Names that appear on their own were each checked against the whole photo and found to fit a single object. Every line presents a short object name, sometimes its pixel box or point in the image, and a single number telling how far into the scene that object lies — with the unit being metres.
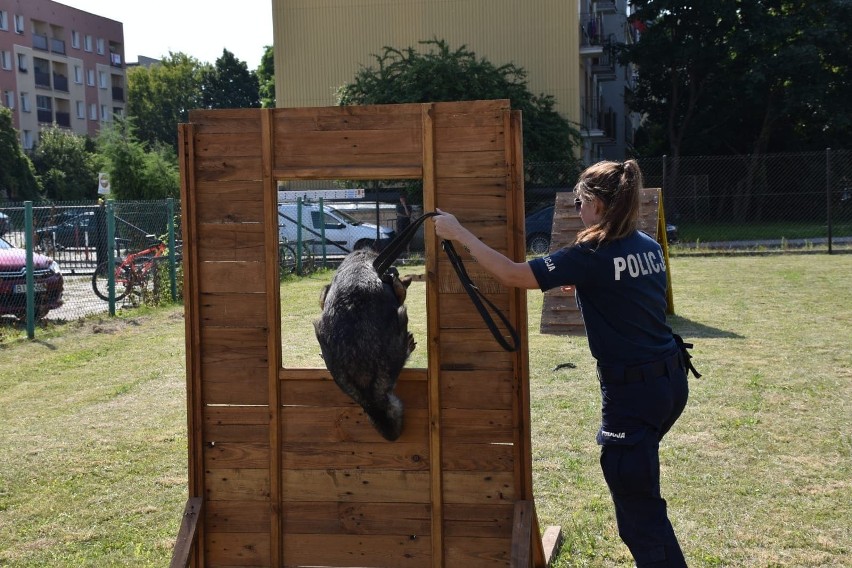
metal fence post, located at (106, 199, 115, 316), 14.01
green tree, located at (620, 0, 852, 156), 33.75
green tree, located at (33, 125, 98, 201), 56.59
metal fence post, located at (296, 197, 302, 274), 20.77
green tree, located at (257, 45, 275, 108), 54.38
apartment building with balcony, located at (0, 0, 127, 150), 59.75
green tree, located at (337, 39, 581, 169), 29.19
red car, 12.41
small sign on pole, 25.11
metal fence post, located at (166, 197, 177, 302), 15.44
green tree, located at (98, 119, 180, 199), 28.84
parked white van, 21.45
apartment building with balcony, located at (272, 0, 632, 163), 34.59
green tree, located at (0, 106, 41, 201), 47.00
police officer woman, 3.53
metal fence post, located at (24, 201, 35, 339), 11.84
